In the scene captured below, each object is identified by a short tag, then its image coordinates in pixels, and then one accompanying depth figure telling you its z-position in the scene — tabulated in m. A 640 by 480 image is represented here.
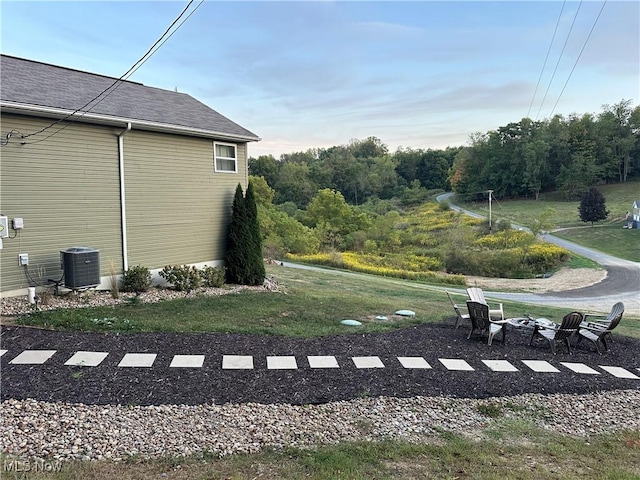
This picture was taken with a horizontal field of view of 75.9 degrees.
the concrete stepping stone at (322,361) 4.72
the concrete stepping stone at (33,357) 4.32
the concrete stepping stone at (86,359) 4.37
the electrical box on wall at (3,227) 6.57
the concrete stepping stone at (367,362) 4.78
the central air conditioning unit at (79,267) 7.23
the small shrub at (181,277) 8.64
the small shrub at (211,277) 9.27
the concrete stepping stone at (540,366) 5.04
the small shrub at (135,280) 8.16
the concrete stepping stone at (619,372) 5.11
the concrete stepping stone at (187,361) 4.49
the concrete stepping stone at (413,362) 4.87
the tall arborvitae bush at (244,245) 9.91
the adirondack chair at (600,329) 6.15
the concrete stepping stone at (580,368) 5.14
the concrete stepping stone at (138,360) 4.43
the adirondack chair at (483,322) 6.05
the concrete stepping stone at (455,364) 4.92
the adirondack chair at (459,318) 6.98
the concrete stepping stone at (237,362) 4.53
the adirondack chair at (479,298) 7.68
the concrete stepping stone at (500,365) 4.98
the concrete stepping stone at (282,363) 4.59
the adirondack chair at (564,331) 5.98
